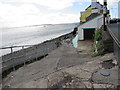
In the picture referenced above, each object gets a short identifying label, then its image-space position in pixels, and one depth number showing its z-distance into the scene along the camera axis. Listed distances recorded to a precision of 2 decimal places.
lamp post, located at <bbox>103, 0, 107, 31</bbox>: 5.34
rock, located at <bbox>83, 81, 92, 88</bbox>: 2.33
